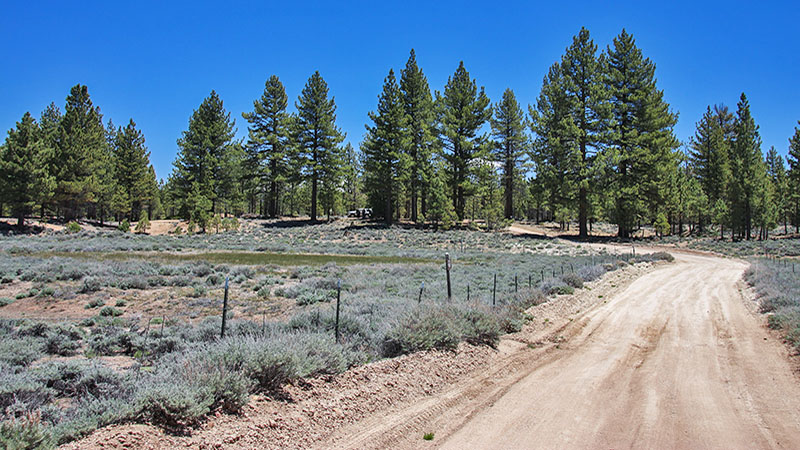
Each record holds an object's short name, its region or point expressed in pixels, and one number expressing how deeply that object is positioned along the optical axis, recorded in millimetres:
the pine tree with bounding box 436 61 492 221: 48844
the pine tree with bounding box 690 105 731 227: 53062
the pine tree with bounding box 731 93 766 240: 47094
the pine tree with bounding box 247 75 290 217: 52844
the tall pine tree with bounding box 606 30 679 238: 41375
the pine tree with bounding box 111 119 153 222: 58375
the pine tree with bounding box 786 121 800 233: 55556
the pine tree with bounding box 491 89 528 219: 55875
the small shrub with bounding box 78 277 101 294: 15234
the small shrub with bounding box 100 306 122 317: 12128
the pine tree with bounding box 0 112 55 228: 40500
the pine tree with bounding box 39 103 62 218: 43625
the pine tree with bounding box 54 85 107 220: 46531
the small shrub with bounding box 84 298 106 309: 13195
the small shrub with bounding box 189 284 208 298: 15231
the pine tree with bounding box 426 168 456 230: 47406
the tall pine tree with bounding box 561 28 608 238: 40906
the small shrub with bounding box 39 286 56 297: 14375
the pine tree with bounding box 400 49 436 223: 50312
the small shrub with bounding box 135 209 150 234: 46625
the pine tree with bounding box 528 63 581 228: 41375
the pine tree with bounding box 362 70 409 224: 48844
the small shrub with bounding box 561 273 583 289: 16875
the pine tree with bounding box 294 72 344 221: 52219
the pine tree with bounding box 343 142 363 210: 75712
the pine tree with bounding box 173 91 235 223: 53188
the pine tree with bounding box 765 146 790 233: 61391
